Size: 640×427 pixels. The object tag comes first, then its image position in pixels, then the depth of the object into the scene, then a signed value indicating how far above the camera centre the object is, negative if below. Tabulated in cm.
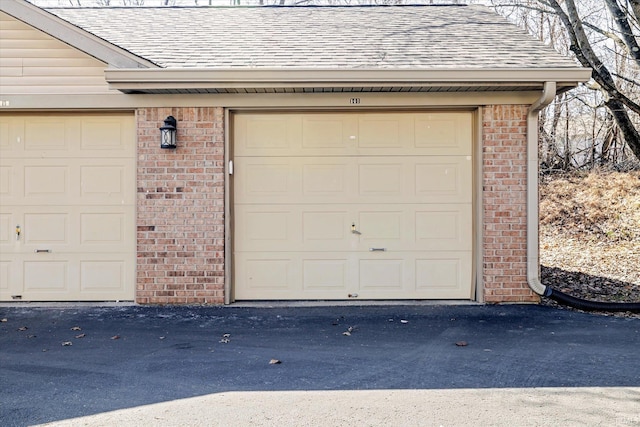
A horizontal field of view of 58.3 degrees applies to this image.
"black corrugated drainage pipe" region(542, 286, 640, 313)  696 -112
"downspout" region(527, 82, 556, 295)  725 +10
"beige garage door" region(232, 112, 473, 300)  750 +17
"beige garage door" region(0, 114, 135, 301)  742 +33
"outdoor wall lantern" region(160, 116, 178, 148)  715 +100
